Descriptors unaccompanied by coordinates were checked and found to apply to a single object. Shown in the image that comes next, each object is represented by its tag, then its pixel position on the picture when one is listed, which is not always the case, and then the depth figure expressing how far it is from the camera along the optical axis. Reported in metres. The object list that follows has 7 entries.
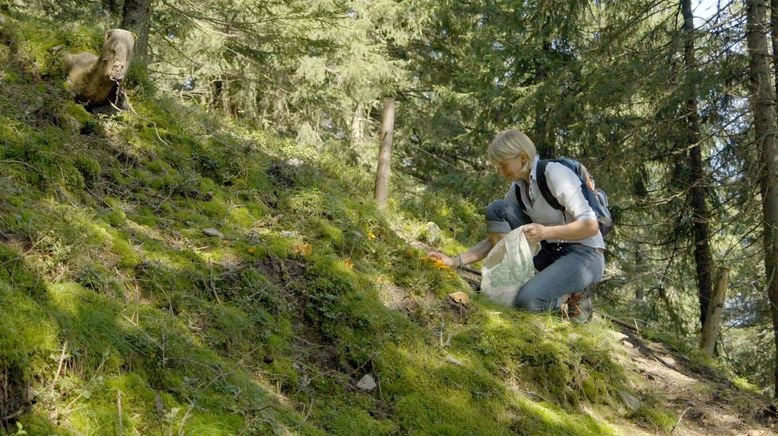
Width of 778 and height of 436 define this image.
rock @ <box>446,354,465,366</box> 4.46
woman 5.30
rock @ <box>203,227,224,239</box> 4.78
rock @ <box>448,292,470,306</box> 5.36
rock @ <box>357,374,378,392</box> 3.96
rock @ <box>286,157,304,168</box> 7.13
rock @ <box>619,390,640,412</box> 4.96
